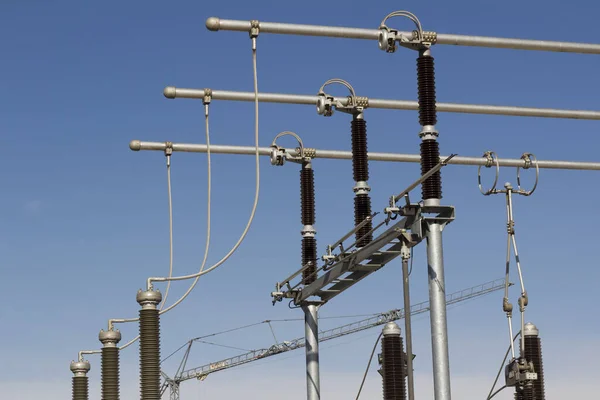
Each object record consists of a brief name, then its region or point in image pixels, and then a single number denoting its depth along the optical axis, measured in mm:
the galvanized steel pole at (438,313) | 24250
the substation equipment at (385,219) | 24000
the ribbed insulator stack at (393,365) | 24906
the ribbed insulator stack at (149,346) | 20719
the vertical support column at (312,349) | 33281
